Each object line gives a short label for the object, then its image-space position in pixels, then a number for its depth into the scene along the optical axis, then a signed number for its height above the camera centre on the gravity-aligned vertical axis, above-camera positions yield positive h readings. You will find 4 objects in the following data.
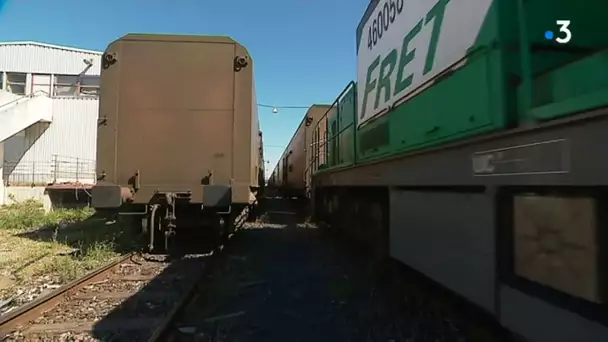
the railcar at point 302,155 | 15.12 +1.40
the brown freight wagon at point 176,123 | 7.34 +1.09
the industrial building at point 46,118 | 20.12 +3.37
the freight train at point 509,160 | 1.83 +0.18
